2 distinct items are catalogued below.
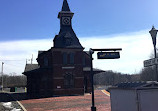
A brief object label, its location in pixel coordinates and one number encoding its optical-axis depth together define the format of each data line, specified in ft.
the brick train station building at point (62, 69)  100.20
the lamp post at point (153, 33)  34.01
